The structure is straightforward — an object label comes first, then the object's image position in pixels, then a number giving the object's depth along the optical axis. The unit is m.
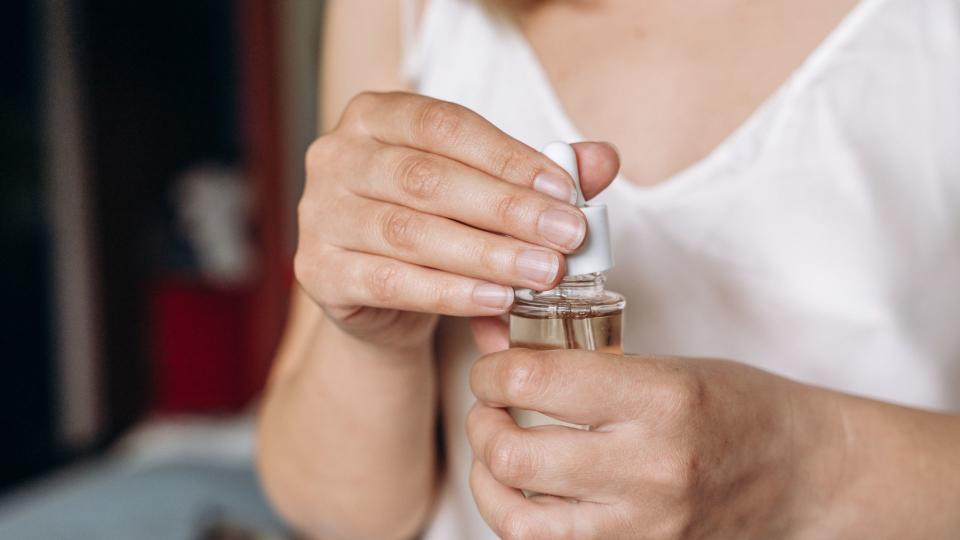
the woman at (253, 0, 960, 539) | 0.50
